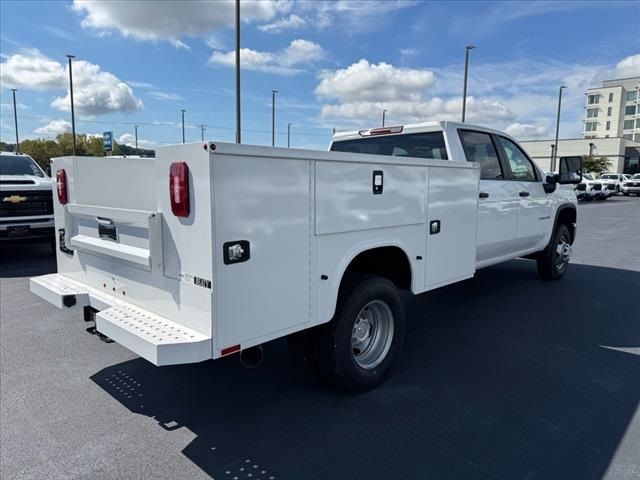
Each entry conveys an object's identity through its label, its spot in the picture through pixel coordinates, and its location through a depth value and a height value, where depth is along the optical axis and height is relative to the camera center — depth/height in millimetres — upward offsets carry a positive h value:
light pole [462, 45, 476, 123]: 23016 +3849
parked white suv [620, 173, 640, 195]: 37906 -615
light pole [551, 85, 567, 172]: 36500 +4413
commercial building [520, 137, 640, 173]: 61688 +3752
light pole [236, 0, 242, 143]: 13377 +3383
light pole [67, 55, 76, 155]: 29406 +3791
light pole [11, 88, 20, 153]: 48922 +5797
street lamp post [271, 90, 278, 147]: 33247 +3871
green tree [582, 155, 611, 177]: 47916 +1421
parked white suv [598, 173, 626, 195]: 33312 -227
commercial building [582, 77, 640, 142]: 95688 +13932
